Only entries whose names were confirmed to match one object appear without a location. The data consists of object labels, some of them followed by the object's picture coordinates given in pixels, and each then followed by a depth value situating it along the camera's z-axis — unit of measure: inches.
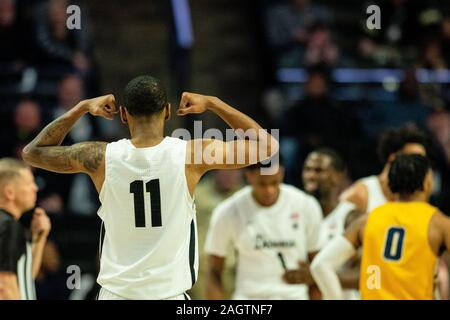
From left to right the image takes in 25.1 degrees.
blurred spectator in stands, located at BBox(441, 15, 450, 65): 480.1
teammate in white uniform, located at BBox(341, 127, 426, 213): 288.5
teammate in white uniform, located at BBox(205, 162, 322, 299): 295.4
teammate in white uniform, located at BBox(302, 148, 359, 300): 308.0
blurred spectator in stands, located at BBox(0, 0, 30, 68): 432.1
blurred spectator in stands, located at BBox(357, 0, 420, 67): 486.0
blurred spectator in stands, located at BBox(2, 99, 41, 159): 395.9
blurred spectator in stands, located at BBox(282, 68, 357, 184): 440.1
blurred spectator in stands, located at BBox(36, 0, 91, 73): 432.8
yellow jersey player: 234.4
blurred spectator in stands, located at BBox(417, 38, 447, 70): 474.6
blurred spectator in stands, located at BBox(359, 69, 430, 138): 451.8
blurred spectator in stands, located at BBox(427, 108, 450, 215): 427.8
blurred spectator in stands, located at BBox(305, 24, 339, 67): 470.9
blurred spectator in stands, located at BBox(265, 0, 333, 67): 485.1
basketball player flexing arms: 208.1
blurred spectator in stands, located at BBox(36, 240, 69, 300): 359.6
